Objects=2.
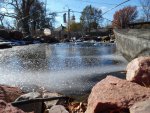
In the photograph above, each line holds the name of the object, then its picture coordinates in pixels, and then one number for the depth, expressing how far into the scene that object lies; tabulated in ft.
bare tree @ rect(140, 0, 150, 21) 91.68
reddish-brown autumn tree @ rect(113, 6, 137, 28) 113.22
